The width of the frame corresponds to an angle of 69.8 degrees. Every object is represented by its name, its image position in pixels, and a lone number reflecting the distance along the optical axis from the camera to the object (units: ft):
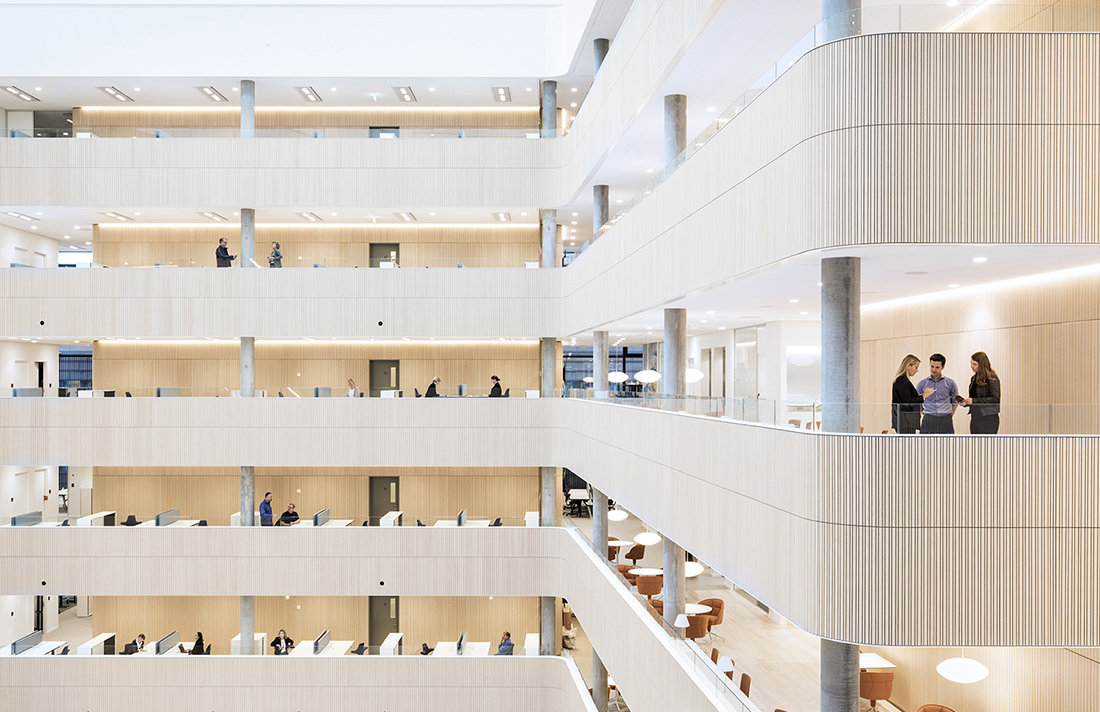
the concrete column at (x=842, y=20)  24.09
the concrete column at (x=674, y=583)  44.16
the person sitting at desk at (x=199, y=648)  67.87
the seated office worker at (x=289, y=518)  69.82
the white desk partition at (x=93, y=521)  69.04
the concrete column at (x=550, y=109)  69.92
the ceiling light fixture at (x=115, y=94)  71.45
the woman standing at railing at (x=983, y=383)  26.45
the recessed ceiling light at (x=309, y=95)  71.46
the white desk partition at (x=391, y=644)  67.67
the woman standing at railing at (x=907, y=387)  27.09
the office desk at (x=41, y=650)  67.26
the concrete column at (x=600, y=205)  61.36
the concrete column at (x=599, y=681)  57.88
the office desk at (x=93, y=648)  67.51
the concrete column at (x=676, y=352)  45.03
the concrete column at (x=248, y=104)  69.21
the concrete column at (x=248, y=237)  69.82
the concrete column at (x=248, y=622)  68.23
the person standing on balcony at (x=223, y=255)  69.36
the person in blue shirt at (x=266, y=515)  69.15
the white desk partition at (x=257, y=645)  68.05
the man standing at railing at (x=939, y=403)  23.30
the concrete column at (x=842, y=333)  25.53
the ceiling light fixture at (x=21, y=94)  70.55
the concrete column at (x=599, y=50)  62.69
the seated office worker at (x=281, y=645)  67.87
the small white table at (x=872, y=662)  41.63
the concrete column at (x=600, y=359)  60.94
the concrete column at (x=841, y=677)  25.84
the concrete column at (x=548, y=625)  68.33
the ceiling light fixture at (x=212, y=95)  71.61
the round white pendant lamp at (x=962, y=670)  28.30
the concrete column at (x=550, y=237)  70.69
